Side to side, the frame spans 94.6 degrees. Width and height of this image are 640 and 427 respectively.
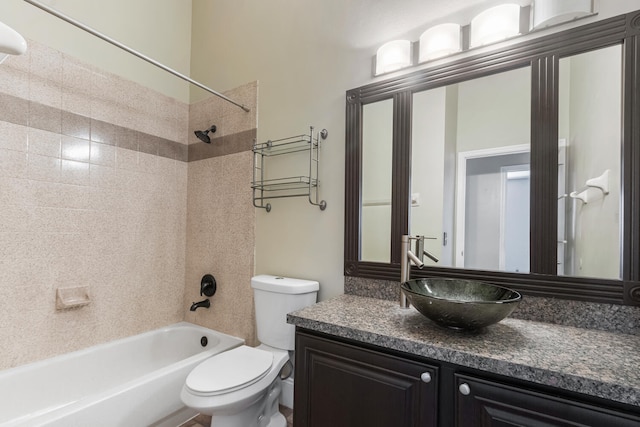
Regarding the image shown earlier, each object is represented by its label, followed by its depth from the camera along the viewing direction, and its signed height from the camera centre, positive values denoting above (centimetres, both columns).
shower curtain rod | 130 +87
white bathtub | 132 -95
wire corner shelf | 180 +24
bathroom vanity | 73 -46
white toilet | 129 -77
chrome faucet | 133 -20
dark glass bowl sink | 92 -31
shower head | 227 +60
